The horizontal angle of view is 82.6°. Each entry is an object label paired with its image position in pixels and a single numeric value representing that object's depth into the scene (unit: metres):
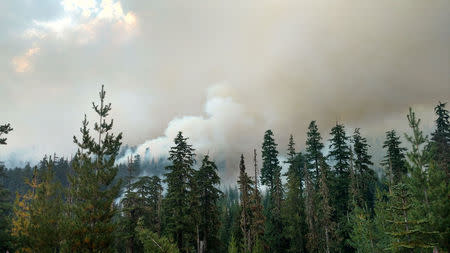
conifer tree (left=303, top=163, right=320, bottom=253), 32.34
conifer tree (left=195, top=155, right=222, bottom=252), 29.25
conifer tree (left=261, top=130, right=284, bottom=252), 37.72
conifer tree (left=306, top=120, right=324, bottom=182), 41.16
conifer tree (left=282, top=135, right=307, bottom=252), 36.14
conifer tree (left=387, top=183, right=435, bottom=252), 15.30
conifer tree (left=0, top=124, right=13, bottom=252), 22.42
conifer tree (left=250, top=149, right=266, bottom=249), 31.73
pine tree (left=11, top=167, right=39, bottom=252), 17.97
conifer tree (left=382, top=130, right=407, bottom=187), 38.25
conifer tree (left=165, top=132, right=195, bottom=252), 26.83
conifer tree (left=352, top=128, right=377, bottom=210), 37.31
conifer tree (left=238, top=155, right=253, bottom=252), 27.25
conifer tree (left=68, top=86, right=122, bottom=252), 13.27
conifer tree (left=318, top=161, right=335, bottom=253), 29.73
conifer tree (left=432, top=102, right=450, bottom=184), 35.00
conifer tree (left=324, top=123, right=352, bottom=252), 33.59
